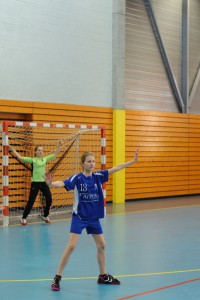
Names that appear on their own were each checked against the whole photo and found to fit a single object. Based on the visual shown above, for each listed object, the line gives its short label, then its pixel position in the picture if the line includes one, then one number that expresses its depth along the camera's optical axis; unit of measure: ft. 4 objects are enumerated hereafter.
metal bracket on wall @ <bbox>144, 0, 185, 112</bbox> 61.05
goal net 45.70
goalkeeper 38.58
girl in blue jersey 21.43
